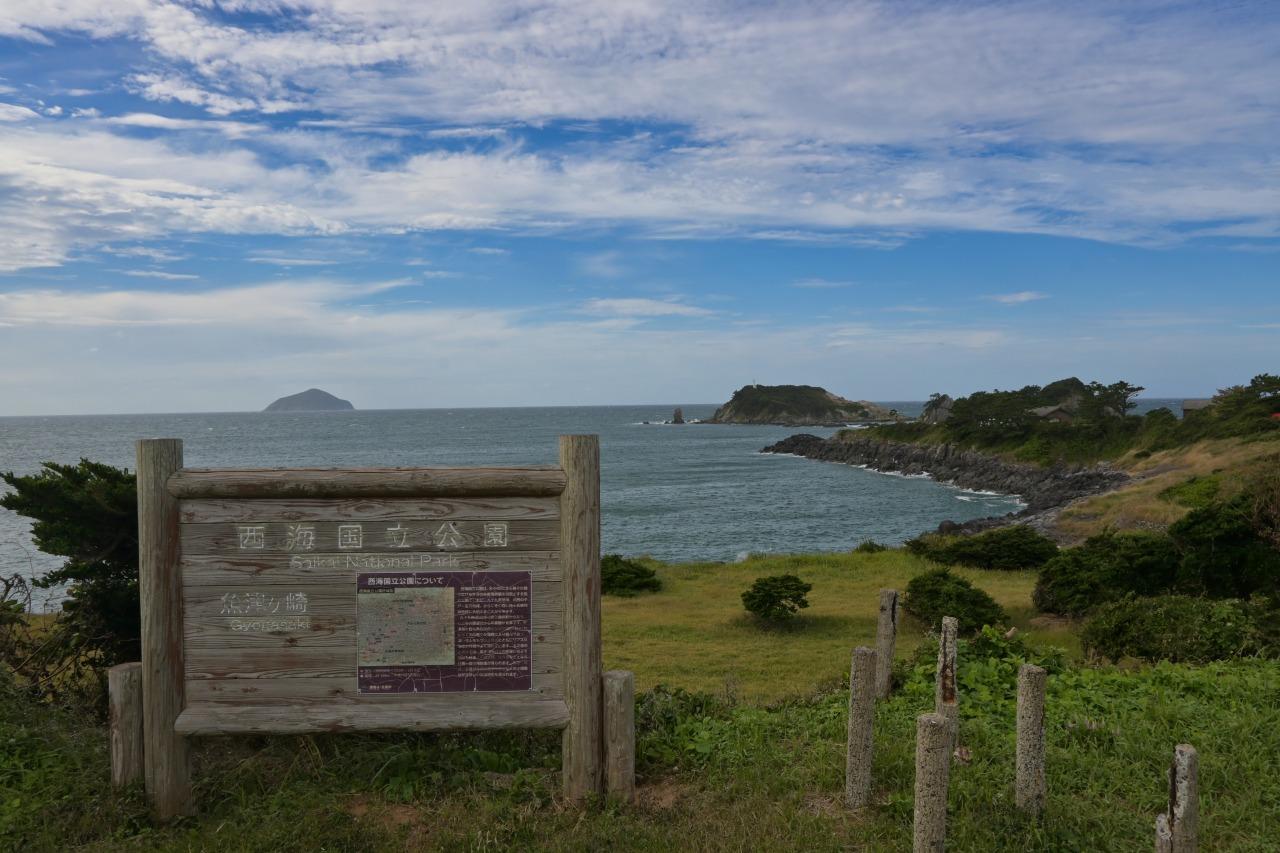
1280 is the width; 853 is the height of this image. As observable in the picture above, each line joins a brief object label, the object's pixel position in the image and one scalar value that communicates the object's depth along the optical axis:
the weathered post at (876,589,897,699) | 7.97
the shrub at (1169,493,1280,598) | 12.76
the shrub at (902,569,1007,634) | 16.48
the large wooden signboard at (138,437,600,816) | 5.39
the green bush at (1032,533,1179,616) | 15.31
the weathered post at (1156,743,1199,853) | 3.47
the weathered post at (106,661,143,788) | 5.33
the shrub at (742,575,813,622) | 18.44
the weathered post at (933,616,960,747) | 5.19
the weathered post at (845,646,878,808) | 5.14
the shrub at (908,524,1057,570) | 25.50
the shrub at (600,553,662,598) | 23.44
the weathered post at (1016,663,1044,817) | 4.80
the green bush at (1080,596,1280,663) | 9.43
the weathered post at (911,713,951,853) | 4.21
